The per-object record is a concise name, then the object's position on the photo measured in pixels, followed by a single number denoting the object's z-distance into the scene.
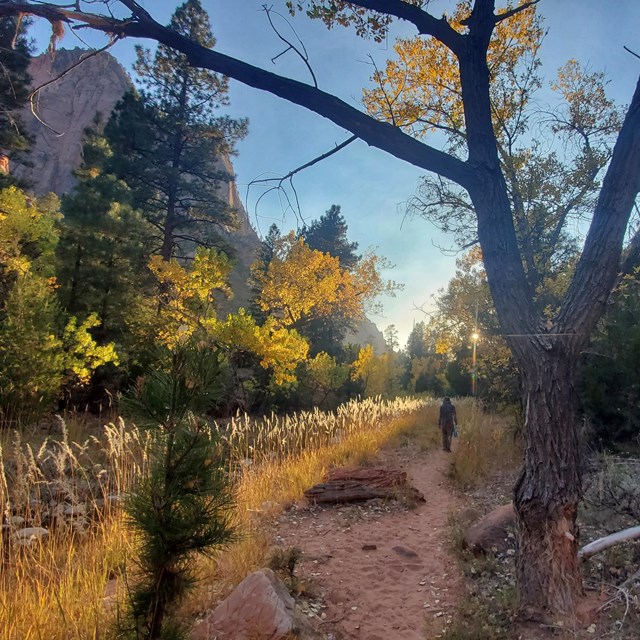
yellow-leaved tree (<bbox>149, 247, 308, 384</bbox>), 10.81
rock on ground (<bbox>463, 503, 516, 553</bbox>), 4.12
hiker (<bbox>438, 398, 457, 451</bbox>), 10.28
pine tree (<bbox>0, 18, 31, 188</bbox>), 12.28
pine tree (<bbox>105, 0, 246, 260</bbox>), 17.98
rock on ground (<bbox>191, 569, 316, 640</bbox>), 2.51
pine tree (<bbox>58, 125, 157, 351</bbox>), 12.95
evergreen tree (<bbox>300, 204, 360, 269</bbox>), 33.09
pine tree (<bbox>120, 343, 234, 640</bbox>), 1.64
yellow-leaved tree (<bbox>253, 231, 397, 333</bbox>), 18.23
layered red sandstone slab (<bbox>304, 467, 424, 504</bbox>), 6.11
